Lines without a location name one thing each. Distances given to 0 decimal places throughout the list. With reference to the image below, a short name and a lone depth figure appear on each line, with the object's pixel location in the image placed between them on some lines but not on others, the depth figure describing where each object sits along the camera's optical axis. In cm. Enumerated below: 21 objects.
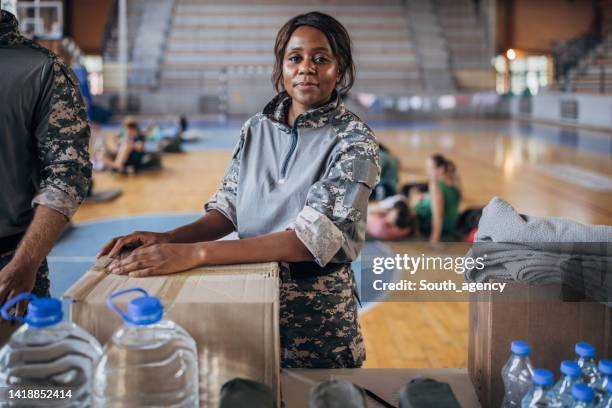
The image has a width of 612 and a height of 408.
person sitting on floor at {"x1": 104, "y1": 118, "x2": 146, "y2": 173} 1054
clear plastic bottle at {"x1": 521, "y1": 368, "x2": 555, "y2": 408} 106
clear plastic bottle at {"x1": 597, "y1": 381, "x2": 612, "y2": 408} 104
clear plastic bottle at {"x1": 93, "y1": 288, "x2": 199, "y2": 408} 103
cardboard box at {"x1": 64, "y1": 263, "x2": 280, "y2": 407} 113
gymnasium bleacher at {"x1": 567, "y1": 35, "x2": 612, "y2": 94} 1855
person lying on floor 629
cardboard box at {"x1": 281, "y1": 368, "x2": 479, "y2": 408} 138
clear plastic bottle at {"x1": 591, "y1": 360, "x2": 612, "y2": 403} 107
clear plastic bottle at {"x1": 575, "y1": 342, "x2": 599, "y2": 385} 115
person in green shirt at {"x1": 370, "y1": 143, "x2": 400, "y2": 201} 791
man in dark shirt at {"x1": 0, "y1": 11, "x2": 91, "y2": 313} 165
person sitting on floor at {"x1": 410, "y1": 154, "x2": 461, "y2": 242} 625
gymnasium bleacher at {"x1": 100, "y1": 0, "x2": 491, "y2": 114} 2452
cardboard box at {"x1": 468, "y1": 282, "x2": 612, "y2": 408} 135
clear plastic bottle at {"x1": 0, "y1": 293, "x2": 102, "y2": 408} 105
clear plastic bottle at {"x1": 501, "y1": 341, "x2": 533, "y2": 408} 118
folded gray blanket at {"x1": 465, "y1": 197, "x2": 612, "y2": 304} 133
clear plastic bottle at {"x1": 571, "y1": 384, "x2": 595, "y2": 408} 98
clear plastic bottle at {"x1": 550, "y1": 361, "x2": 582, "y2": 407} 105
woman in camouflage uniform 144
